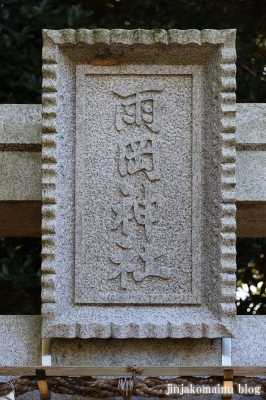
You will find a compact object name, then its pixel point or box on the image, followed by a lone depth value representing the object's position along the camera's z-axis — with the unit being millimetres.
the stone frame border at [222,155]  3742
